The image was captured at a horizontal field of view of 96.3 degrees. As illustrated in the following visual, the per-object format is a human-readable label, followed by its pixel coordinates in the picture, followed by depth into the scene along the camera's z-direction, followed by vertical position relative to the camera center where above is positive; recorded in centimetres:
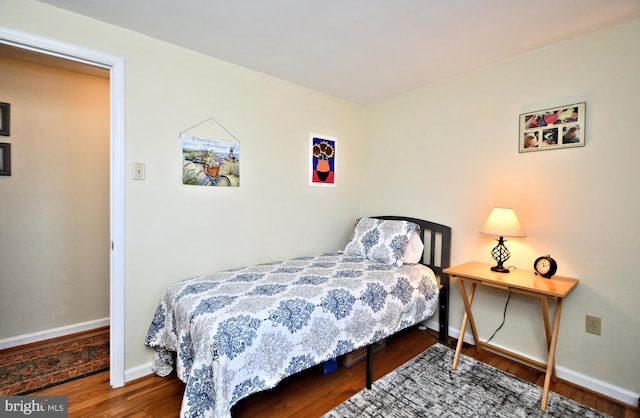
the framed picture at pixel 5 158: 234 +31
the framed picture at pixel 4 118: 231 +63
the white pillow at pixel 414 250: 266 -44
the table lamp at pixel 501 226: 207 -16
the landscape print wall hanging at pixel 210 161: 219 +30
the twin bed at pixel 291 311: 136 -66
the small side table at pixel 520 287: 177 -53
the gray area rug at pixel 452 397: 168 -122
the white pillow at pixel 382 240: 257 -36
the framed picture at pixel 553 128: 200 +56
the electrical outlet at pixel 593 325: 192 -80
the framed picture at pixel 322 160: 300 +44
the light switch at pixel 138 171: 198 +19
